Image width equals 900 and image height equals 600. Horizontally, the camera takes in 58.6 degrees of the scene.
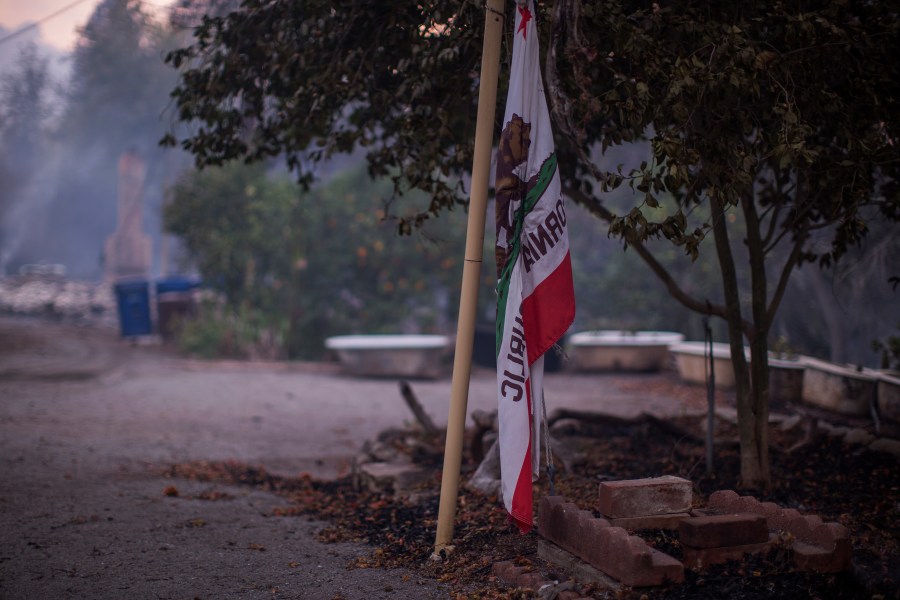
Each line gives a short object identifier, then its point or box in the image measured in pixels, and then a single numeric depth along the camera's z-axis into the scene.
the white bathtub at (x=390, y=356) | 13.47
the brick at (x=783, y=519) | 3.59
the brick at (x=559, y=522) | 3.73
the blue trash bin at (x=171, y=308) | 17.33
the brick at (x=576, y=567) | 3.33
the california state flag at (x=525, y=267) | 3.82
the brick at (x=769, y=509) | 3.70
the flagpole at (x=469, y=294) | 4.06
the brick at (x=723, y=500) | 3.81
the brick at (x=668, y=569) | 3.22
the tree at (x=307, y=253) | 15.80
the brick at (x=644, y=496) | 3.65
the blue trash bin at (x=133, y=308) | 17.56
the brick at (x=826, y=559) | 3.28
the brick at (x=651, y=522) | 3.66
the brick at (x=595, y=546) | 3.39
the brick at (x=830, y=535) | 3.30
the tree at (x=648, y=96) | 3.86
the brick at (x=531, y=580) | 3.56
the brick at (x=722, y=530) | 3.37
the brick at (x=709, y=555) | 3.39
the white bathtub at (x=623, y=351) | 13.91
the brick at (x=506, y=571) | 3.75
